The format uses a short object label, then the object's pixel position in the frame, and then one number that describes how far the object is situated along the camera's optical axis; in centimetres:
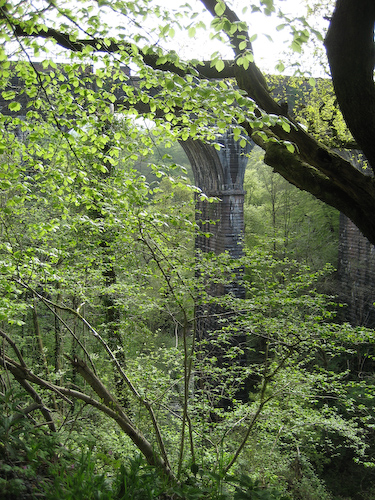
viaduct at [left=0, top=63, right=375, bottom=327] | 1371
